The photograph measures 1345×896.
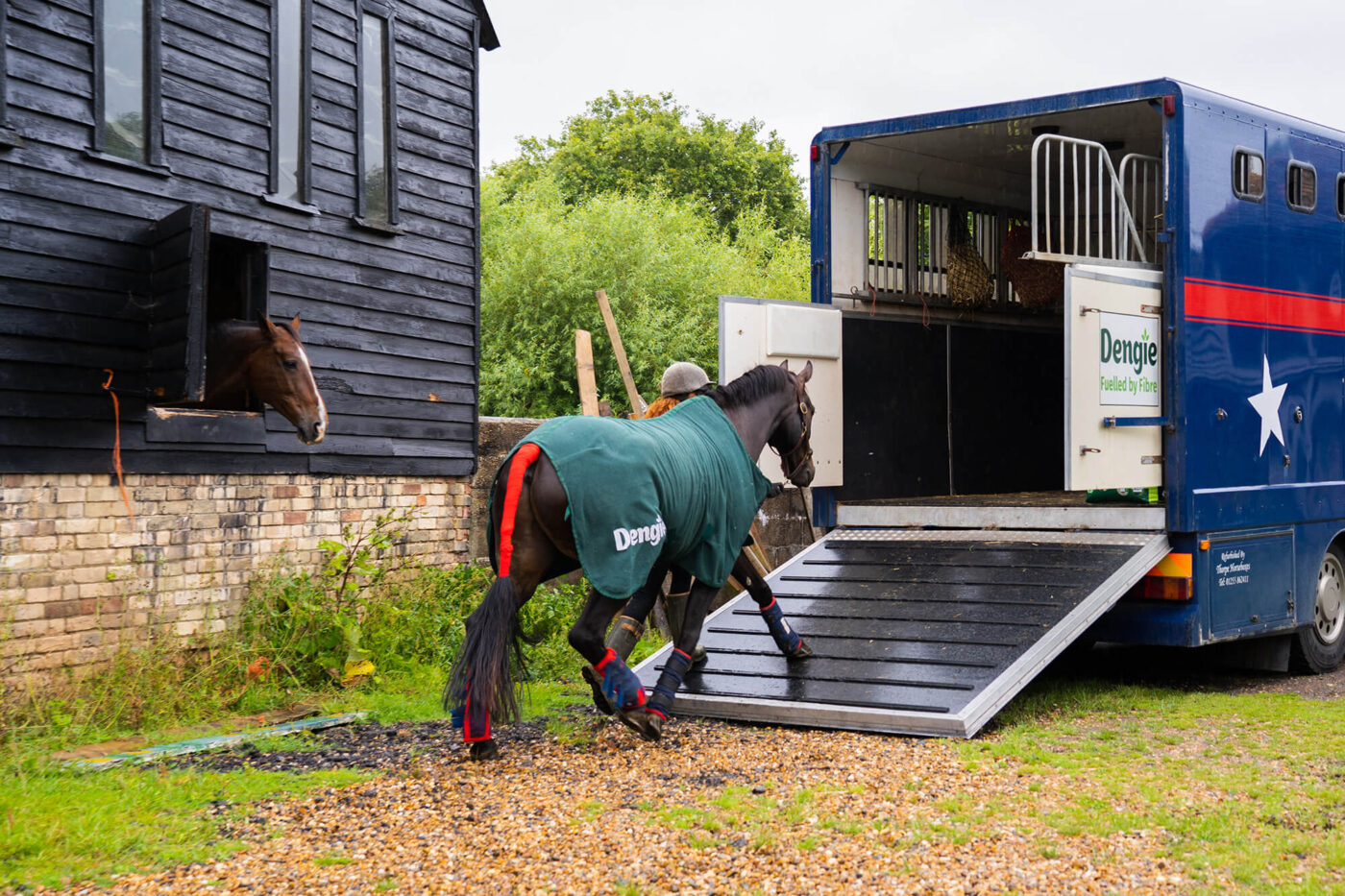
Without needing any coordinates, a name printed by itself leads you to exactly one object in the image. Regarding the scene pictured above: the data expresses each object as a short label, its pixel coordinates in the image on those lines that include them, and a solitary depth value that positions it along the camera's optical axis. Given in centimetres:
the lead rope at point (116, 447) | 695
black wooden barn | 665
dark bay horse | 519
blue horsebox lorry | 646
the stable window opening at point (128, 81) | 703
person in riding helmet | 686
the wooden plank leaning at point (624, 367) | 879
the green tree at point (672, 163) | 3800
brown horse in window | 730
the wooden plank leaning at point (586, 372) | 869
